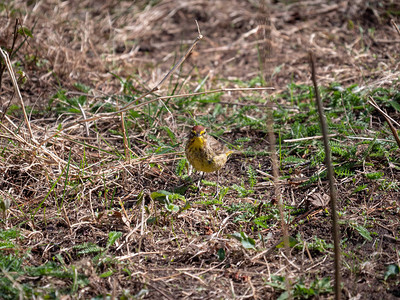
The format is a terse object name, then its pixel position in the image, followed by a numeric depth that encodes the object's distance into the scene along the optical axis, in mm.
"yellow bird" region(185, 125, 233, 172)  8889
